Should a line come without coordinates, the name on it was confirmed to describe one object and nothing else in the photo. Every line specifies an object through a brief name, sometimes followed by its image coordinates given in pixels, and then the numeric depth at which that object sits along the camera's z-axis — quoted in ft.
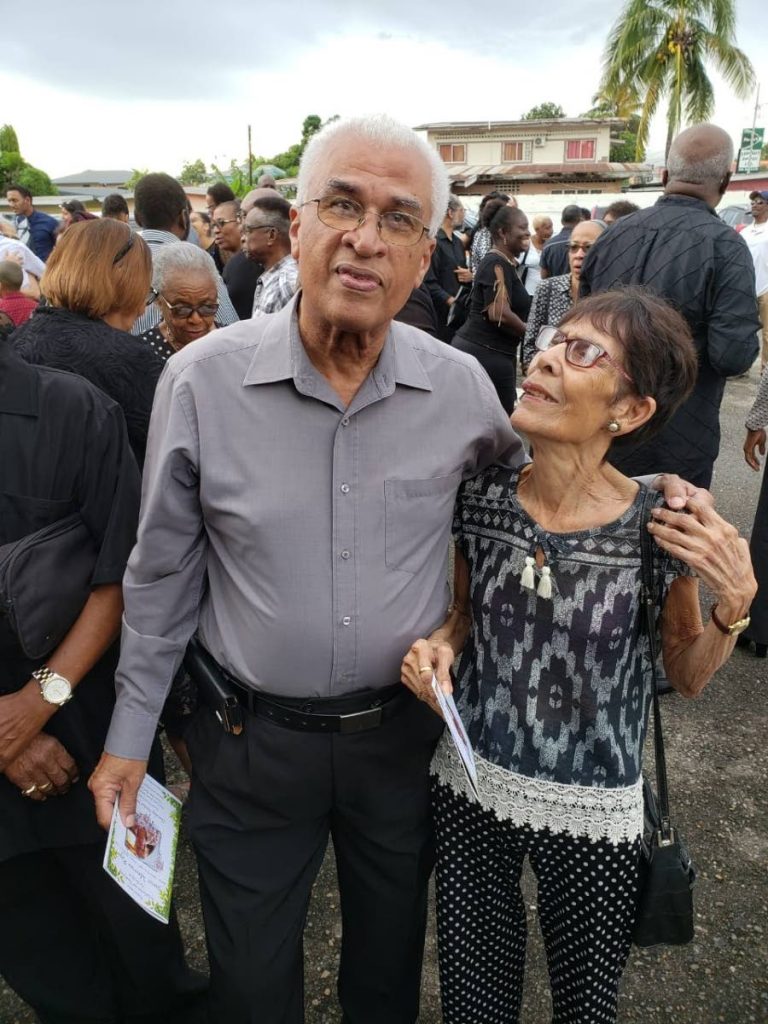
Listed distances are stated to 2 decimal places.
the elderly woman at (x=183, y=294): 9.35
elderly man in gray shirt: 4.86
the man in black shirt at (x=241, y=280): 16.83
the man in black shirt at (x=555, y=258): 24.13
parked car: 45.80
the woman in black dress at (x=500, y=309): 17.56
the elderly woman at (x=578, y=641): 4.97
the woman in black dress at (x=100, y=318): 6.90
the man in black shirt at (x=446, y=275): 21.56
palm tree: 83.25
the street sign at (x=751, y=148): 91.61
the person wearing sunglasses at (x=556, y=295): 16.70
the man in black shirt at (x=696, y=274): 10.05
